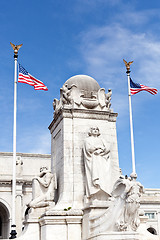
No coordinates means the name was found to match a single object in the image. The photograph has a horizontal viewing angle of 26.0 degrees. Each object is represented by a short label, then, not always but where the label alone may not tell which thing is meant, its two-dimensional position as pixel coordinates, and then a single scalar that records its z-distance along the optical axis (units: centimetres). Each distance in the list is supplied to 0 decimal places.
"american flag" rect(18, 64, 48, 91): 2064
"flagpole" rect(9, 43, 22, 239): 1959
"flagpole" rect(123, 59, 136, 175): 2140
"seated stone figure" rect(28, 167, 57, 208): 1483
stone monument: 1162
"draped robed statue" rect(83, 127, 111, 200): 1420
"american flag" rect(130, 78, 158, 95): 2233
